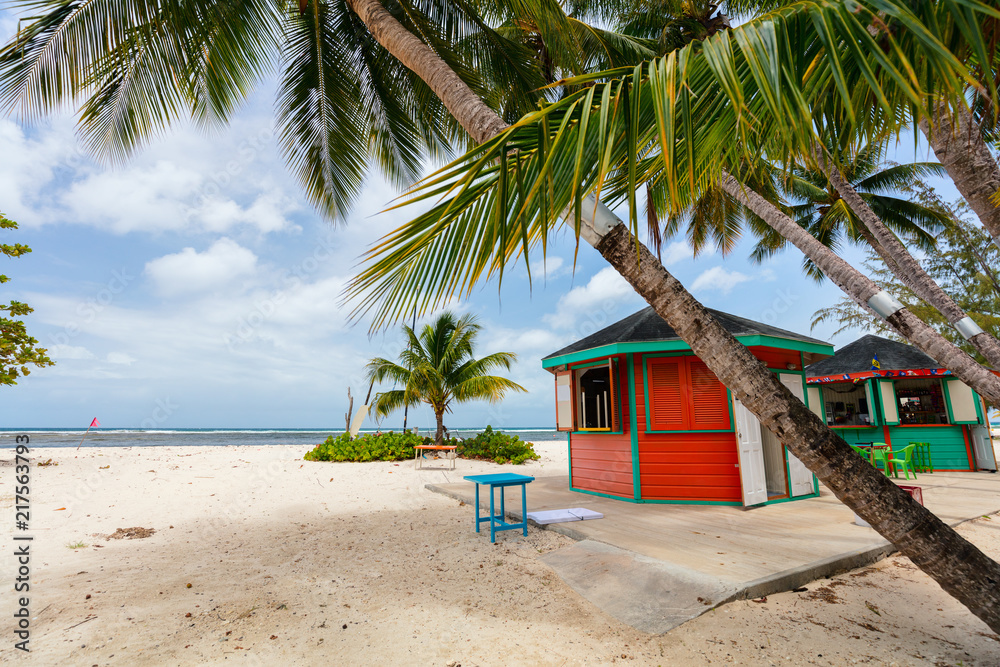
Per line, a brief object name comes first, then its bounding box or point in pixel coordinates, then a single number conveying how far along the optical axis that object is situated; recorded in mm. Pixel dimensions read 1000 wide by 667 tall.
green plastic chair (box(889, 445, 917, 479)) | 9105
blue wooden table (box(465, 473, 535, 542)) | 5008
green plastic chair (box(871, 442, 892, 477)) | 8500
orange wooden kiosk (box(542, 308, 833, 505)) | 6875
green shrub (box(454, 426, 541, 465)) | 13531
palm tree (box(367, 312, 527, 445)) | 14555
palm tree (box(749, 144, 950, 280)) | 10805
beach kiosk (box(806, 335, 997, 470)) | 10797
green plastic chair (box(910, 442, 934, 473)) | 11016
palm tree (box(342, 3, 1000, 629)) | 1349
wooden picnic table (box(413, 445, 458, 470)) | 11616
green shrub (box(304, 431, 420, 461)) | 13336
